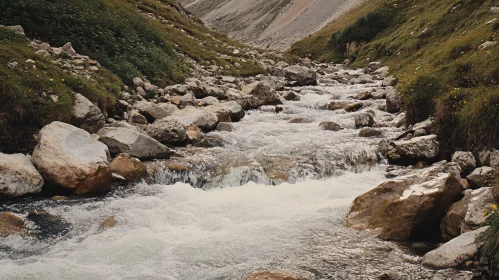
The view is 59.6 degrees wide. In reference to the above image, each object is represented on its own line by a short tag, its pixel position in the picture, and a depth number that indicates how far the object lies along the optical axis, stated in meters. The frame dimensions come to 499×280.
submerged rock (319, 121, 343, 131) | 18.69
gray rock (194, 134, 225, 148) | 16.72
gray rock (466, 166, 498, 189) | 10.40
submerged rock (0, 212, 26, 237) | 9.45
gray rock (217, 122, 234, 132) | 18.83
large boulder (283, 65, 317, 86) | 33.66
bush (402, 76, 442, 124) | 16.08
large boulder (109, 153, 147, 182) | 13.04
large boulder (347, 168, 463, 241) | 9.36
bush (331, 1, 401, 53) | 62.07
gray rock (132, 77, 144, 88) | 22.06
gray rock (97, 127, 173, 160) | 14.35
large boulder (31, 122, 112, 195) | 11.68
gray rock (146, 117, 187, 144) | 16.44
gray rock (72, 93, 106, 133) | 15.06
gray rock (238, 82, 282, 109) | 23.78
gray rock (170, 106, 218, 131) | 18.45
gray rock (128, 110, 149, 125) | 17.86
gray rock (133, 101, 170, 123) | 18.92
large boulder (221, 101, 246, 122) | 20.90
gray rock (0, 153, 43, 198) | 10.96
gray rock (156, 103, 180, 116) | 19.60
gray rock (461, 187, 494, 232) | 8.18
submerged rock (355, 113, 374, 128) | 18.98
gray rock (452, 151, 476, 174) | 11.87
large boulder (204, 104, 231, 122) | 20.00
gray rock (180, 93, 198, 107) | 21.56
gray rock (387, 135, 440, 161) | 13.60
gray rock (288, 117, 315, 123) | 20.50
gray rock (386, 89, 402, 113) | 20.95
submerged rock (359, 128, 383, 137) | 17.23
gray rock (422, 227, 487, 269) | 7.56
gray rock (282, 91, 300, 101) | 26.80
